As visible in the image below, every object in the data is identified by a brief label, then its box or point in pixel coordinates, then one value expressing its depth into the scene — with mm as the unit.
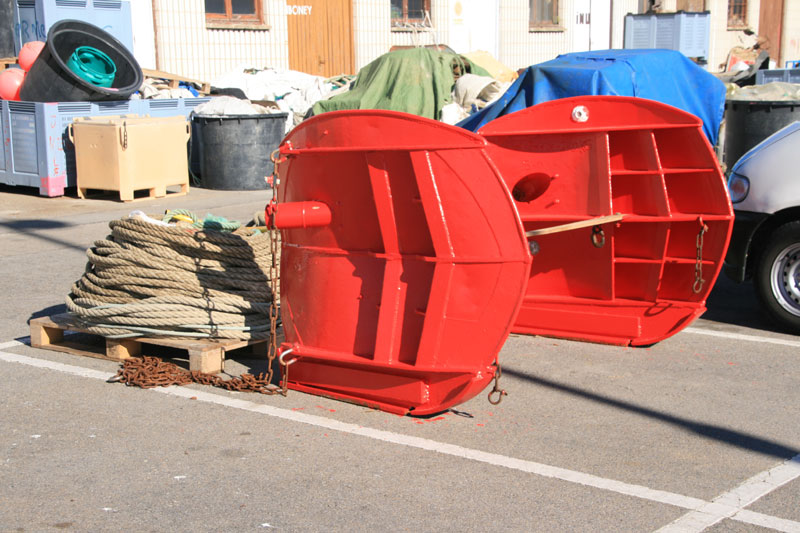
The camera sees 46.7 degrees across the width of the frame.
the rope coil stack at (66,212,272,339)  5816
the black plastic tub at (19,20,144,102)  12648
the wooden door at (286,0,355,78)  20812
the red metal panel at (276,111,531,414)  4641
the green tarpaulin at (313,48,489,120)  16000
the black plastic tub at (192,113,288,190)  13773
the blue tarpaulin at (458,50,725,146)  9445
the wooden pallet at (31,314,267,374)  5621
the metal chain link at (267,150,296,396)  5160
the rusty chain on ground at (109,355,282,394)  5453
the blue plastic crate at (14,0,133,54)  14414
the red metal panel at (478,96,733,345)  5980
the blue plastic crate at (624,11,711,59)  25922
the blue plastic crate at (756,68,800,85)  15734
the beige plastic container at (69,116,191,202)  12359
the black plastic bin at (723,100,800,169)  9258
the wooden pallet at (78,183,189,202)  12672
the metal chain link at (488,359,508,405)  4856
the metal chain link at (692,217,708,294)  6062
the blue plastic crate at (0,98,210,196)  12516
